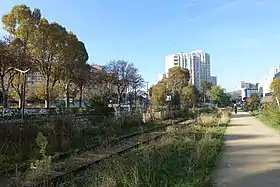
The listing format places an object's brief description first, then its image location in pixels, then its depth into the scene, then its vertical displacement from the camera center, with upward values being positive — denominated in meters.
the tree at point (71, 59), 25.05 +5.37
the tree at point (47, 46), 22.26 +6.05
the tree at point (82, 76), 28.37 +3.56
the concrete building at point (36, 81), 49.47 +4.85
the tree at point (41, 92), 38.36 +1.68
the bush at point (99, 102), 14.99 -0.06
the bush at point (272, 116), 15.00 -1.21
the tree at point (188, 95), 40.18 +1.18
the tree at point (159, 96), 31.02 +0.79
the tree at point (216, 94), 60.55 +2.08
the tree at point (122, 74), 37.73 +5.02
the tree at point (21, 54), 19.80 +4.54
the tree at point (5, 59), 19.00 +3.85
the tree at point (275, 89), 21.23 +1.31
